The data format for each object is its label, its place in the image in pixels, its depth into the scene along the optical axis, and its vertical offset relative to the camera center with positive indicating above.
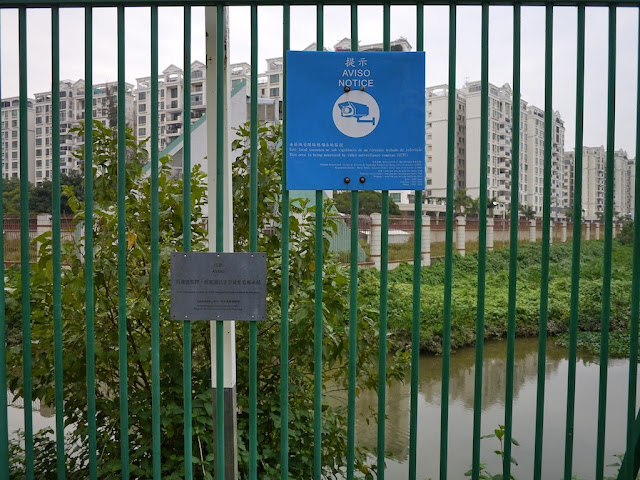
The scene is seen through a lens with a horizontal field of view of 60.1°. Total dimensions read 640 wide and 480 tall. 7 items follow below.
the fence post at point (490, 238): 12.89 -0.38
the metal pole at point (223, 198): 2.06 +0.10
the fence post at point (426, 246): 13.90 -0.58
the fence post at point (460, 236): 12.73 -0.32
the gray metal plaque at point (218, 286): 2.05 -0.23
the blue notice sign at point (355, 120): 1.98 +0.37
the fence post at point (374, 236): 11.53 -0.25
